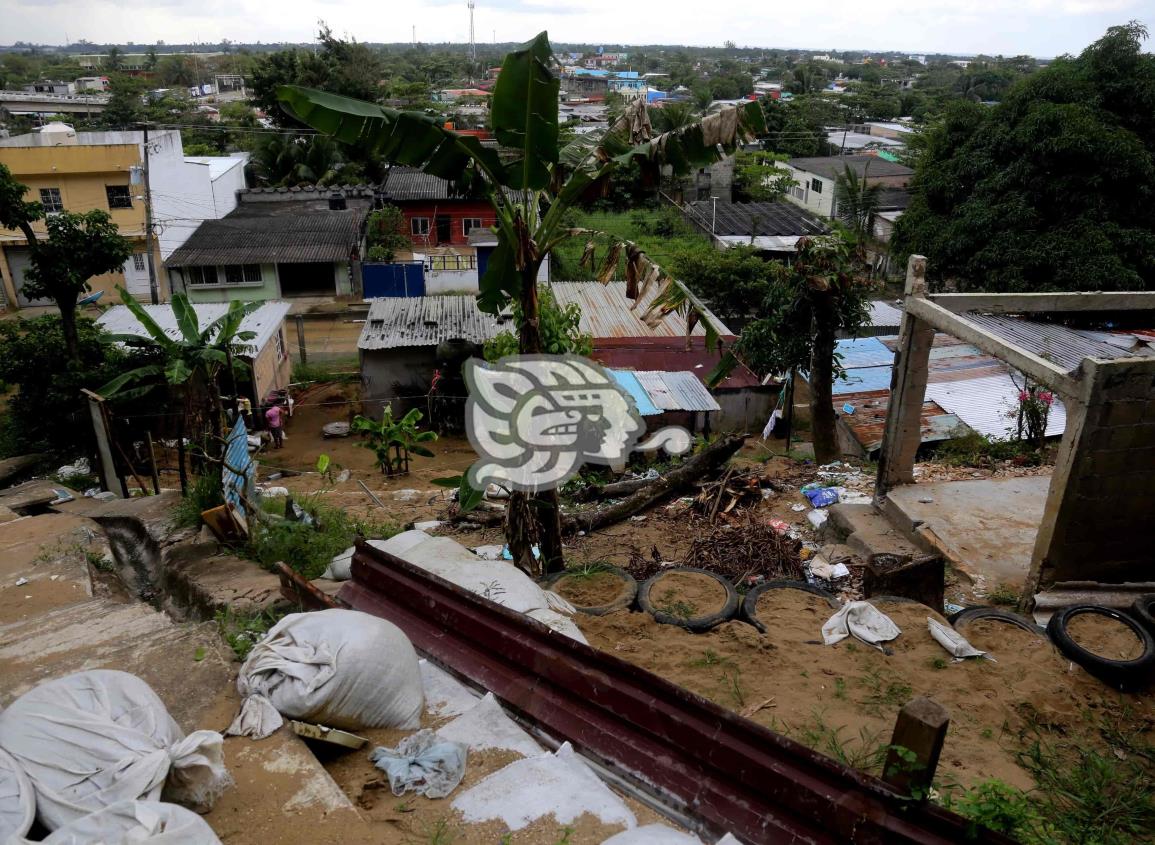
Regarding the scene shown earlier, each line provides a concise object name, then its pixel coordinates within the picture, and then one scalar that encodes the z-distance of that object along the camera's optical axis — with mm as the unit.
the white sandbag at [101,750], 2342
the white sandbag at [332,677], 2963
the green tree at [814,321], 9297
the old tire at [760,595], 5480
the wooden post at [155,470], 8438
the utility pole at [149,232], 17353
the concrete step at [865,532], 7188
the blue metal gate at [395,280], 21422
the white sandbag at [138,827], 2090
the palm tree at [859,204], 25844
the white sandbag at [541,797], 2525
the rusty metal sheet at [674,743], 2357
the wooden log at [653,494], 8359
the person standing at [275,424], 13750
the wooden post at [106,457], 8383
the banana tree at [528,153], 4832
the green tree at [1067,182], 15109
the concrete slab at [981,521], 6719
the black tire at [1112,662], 4727
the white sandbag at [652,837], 2262
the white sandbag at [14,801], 2246
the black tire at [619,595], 5546
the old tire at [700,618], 5398
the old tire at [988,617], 5293
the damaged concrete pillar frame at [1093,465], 5469
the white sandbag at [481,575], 4602
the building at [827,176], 30719
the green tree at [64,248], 11062
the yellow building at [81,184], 21141
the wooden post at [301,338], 17781
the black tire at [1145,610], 5098
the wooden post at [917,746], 2256
